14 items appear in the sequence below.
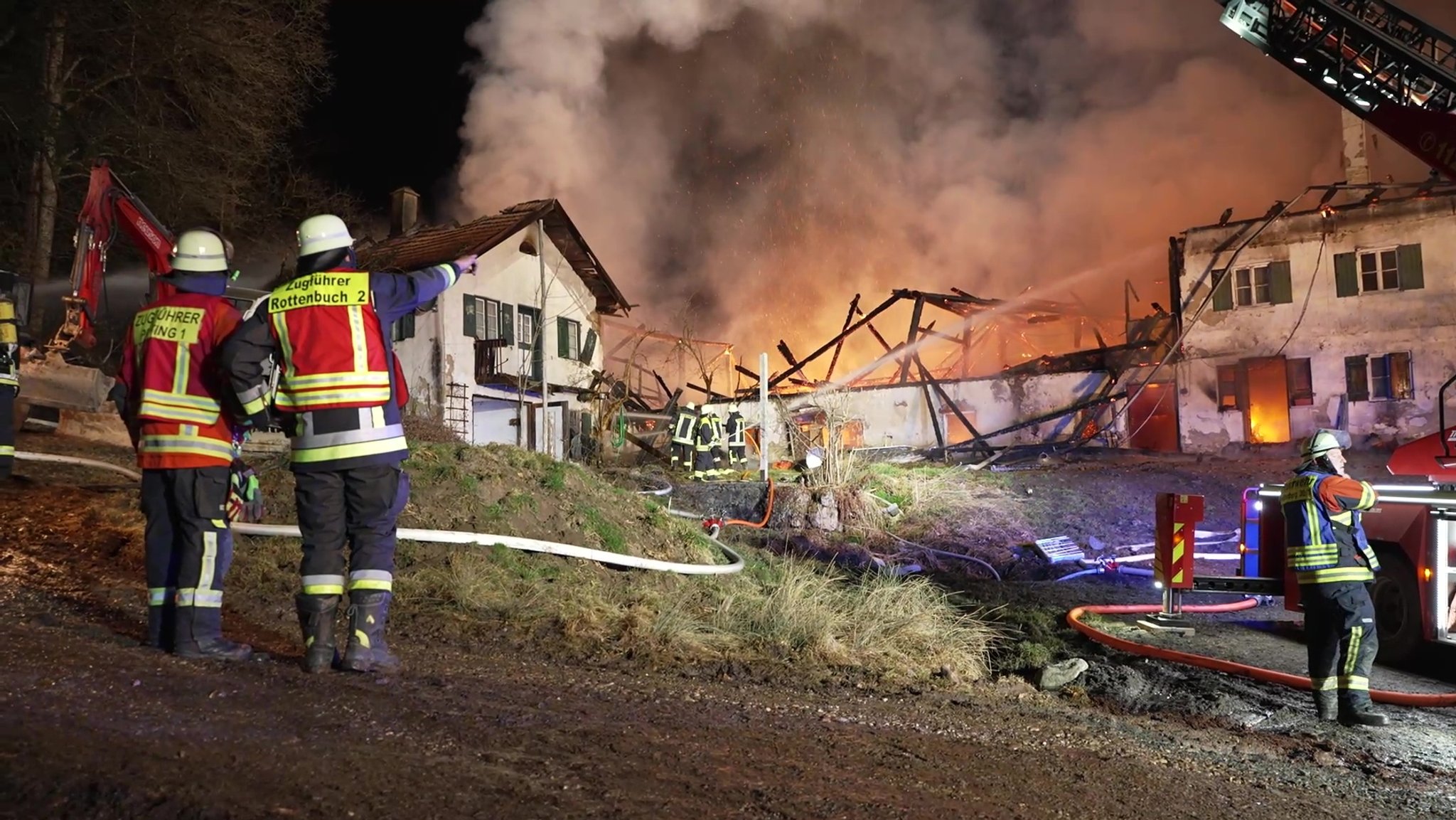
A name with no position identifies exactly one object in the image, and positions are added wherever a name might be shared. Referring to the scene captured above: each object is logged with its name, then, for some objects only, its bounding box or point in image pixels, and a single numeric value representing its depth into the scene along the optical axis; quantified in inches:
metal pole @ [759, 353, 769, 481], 538.0
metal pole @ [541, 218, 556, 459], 951.0
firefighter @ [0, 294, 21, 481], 307.1
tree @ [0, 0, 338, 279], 614.9
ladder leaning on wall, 916.0
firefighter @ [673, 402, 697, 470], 666.2
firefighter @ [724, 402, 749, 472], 692.1
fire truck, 241.6
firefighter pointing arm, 144.2
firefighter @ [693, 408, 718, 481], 658.8
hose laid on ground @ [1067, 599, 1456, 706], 204.5
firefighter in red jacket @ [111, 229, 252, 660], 151.0
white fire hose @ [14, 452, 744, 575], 235.8
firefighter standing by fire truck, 197.9
